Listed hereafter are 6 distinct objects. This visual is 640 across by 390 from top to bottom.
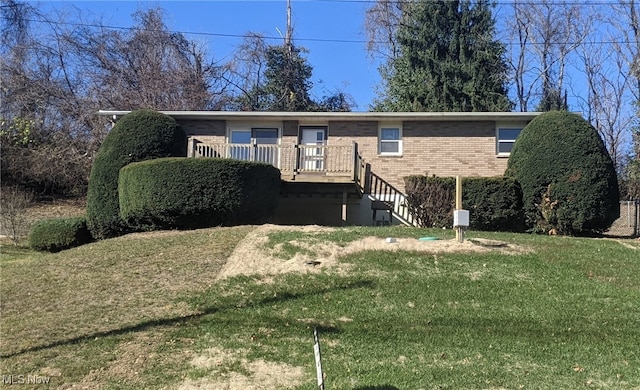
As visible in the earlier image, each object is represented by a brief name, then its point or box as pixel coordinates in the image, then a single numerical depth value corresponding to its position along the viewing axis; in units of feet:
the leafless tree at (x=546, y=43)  104.83
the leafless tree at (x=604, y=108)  101.86
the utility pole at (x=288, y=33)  115.75
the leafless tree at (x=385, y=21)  114.42
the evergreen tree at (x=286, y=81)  110.52
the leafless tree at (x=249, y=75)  111.55
